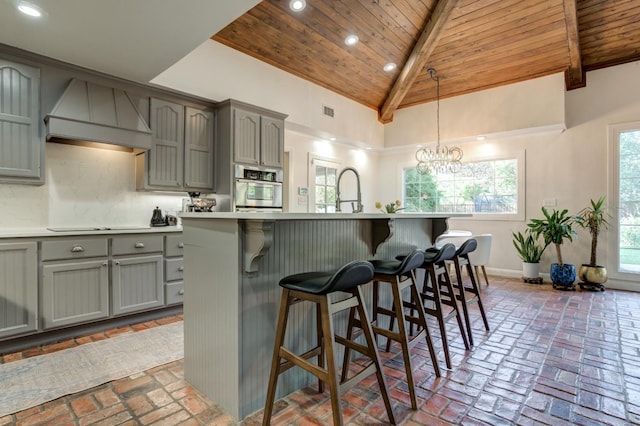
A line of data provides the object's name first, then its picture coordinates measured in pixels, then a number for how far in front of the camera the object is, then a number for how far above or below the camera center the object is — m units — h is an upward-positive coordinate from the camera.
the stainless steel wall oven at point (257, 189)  3.98 +0.28
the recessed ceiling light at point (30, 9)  2.14 +1.36
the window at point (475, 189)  5.66 +0.44
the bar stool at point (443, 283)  2.35 -0.56
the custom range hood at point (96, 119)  2.86 +0.86
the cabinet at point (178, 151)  3.53 +0.69
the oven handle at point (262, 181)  4.01 +0.38
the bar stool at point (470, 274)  2.68 -0.57
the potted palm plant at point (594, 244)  4.61 -0.46
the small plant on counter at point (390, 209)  3.00 +0.02
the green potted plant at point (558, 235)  4.74 -0.34
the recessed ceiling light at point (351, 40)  4.66 +2.52
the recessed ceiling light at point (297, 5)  3.83 +2.49
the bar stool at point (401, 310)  1.92 -0.63
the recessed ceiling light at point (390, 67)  5.49 +2.51
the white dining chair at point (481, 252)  4.46 -0.56
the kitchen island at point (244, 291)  1.69 -0.46
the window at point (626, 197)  4.75 +0.24
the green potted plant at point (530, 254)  5.16 -0.68
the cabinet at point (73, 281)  2.69 -0.63
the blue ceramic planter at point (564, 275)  4.72 -0.92
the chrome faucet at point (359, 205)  2.64 +0.05
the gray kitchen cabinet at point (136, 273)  3.05 -0.62
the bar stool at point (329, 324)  1.48 -0.56
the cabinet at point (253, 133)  3.93 +1.00
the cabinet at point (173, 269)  3.38 -0.63
